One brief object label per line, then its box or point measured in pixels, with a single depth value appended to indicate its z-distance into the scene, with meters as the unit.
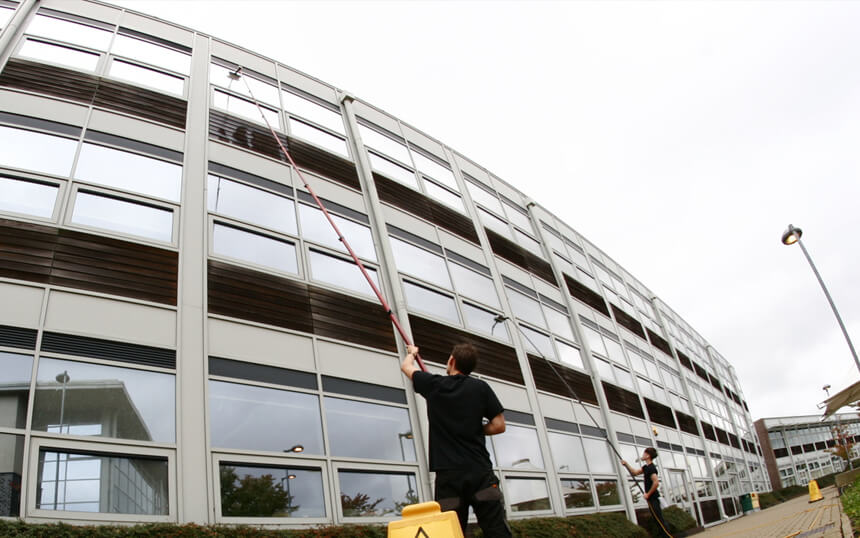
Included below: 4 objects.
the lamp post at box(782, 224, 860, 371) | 18.61
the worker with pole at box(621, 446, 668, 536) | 8.84
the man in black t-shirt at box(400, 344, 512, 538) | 3.46
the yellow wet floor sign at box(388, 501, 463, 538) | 2.83
